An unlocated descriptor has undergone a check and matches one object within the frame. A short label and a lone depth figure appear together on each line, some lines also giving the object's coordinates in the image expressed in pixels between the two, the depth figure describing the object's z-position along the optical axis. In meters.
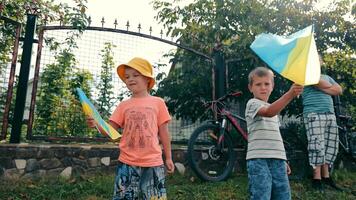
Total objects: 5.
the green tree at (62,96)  4.75
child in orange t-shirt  2.56
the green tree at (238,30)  6.10
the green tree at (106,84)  5.16
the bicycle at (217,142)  4.86
